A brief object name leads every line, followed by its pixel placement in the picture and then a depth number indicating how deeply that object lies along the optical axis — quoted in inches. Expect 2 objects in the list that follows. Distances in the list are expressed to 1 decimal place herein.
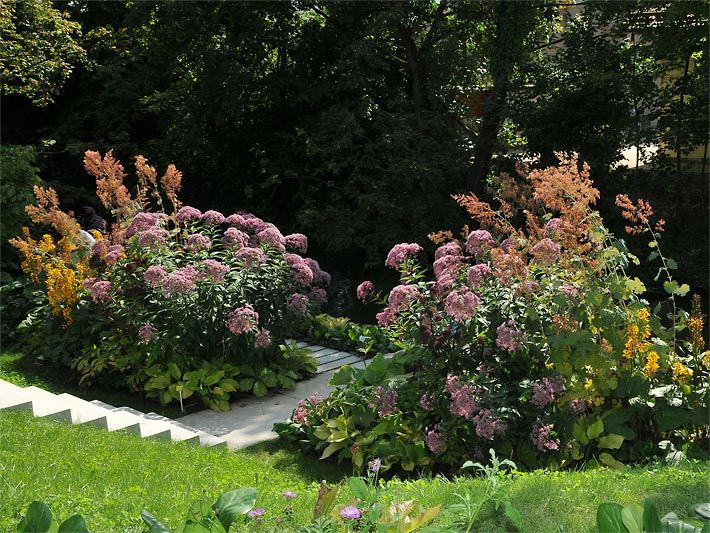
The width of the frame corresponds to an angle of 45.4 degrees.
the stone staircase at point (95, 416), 237.8
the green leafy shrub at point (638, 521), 109.5
